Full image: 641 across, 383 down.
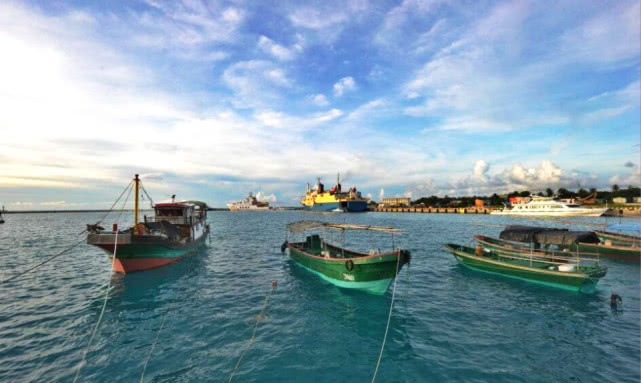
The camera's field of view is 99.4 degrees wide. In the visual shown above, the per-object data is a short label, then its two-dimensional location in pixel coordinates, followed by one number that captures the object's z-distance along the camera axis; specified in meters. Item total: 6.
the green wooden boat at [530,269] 15.88
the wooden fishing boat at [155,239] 18.41
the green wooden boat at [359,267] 14.47
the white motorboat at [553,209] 79.25
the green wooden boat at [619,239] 26.00
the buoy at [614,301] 13.66
